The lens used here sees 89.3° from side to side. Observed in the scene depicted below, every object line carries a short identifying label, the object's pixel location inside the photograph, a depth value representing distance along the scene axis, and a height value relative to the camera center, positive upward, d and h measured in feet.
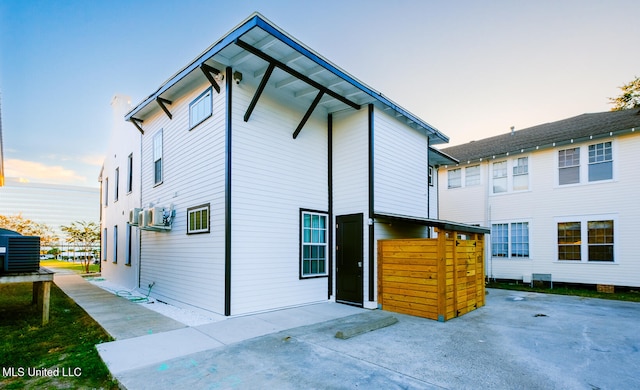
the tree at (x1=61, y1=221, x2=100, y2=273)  65.21 -4.42
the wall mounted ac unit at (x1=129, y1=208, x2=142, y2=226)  30.41 -0.48
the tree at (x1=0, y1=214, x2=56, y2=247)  101.60 -5.12
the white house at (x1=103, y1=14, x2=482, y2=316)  21.66 +2.53
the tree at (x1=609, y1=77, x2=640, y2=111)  54.90 +19.88
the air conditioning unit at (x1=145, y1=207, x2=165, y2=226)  27.48 -0.44
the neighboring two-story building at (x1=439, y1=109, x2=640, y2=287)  35.32 +1.50
